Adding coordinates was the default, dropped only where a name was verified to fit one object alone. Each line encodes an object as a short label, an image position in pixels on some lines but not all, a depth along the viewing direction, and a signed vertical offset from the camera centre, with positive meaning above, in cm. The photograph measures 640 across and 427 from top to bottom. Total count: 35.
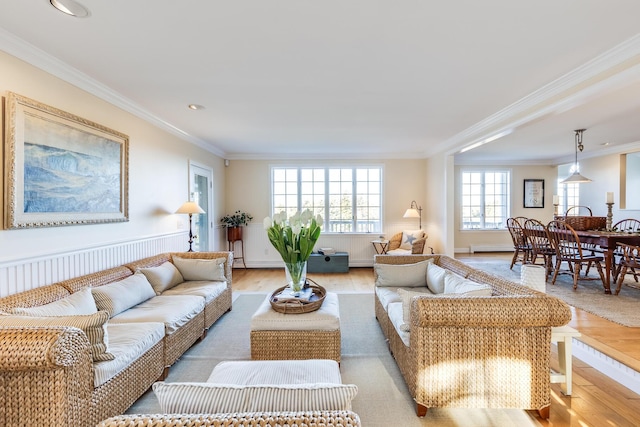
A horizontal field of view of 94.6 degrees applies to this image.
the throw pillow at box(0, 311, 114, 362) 153 -59
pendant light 497 +55
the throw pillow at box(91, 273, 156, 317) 230 -69
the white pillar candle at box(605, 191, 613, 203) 445 +21
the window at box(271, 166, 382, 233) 636 +36
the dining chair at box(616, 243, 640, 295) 367 -62
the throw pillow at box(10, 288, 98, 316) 176 -62
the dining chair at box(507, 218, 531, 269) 532 -58
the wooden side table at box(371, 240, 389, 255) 591 -71
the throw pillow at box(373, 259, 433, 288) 313 -68
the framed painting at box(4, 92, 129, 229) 203 +35
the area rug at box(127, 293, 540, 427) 179 -126
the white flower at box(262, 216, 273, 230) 235 -10
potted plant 587 -24
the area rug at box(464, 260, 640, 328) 310 -109
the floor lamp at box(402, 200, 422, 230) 588 +0
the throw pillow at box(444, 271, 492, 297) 194 -56
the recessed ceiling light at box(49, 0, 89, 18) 162 +115
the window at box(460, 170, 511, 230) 752 +33
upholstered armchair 550 -64
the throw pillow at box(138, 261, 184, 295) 297 -68
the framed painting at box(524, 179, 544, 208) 751 +45
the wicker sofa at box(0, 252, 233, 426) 127 -83
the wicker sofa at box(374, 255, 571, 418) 166 -80
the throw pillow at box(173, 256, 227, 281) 345 -68
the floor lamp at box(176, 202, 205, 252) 395 +3
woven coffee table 227 -98
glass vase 255 -56
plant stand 586 -50
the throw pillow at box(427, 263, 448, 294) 272 -65
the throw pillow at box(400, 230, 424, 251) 573 -52
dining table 391 -41
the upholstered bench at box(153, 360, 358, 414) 86 -56
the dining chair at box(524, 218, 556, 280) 479 -52
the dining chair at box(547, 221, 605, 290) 409 -59
